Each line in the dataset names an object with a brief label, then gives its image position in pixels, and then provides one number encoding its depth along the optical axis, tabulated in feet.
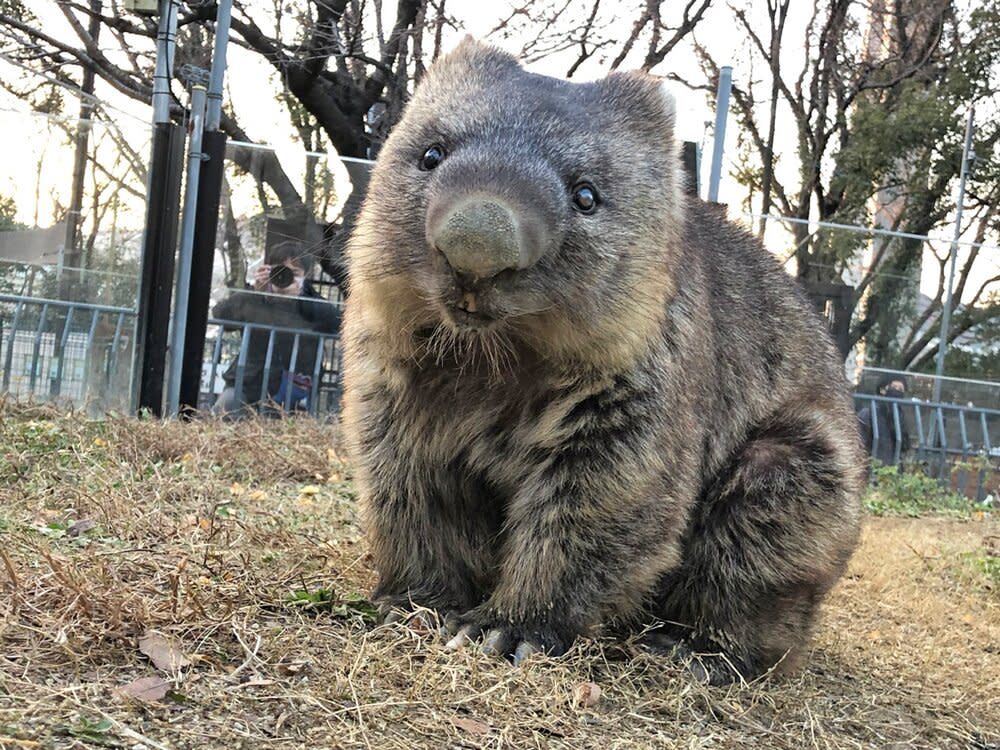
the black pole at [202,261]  26.86
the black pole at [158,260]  26.17
